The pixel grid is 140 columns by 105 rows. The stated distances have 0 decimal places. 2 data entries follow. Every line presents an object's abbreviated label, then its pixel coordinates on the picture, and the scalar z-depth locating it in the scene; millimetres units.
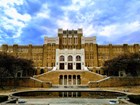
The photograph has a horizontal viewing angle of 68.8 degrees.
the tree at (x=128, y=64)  30063
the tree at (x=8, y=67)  25938
